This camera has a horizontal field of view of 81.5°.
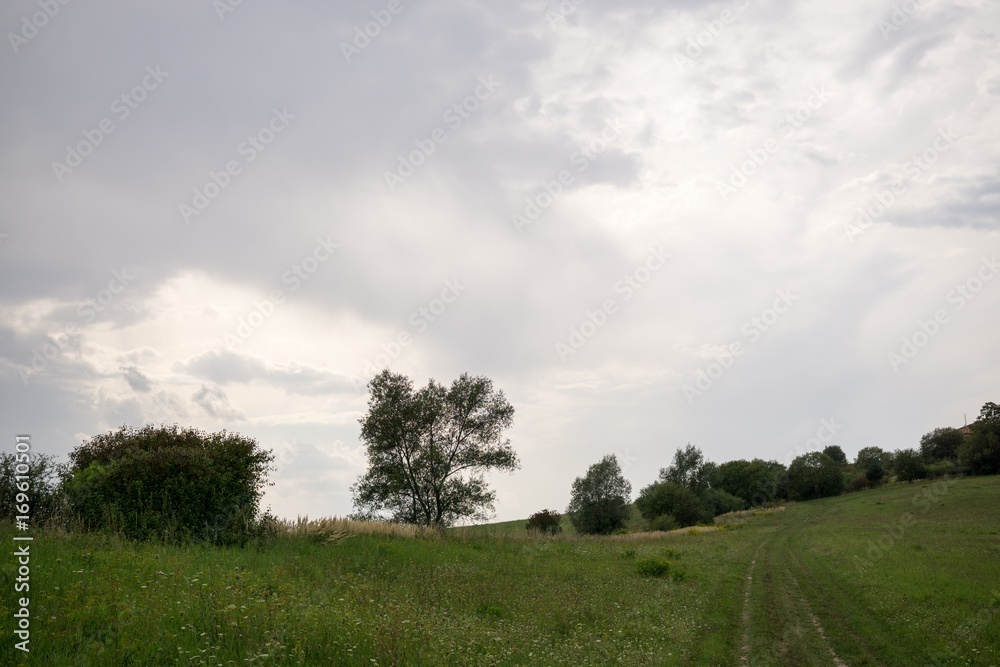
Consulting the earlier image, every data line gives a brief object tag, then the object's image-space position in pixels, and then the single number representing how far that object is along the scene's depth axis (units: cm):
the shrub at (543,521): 6909
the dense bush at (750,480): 13725
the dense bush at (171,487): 1543
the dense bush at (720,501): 11186
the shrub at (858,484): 12571
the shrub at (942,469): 10902
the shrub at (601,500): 8238
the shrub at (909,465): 11144
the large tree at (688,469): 13400
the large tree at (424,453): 3991
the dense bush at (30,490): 1466
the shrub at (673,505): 9012
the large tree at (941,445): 12975
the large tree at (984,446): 8844
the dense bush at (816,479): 12261
